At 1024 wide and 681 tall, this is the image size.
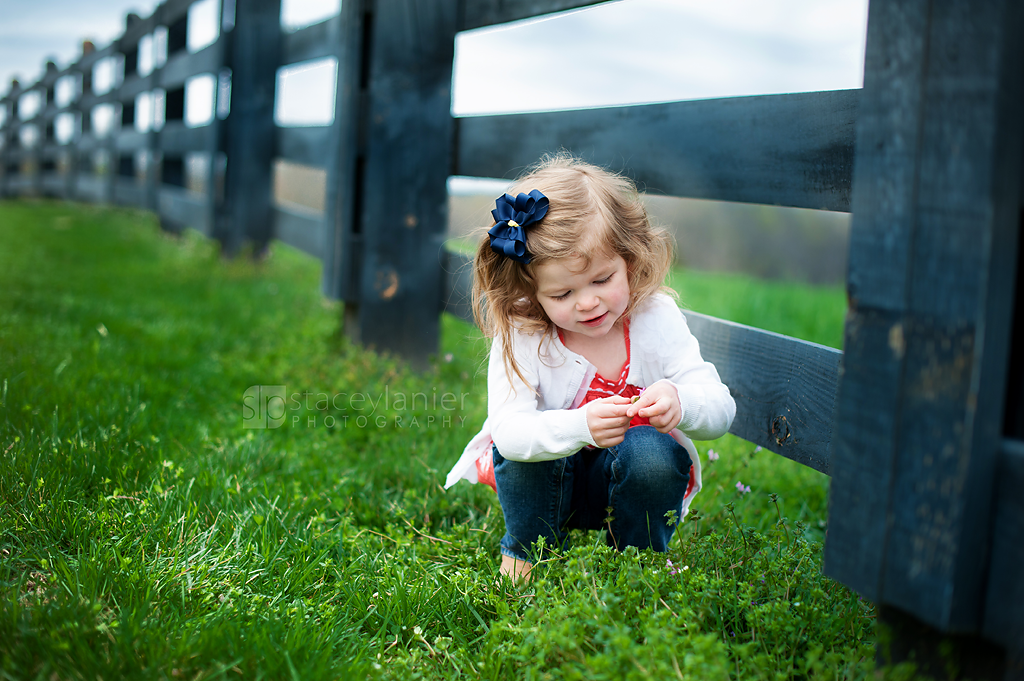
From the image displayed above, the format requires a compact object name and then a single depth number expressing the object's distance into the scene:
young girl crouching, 1.74
